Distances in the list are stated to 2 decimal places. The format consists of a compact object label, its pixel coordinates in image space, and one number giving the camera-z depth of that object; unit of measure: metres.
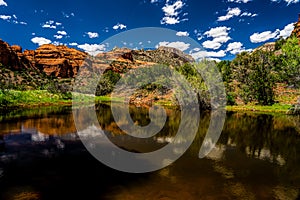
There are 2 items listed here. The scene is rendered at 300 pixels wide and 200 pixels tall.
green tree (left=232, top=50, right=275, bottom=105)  69.31
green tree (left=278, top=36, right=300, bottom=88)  49.16
